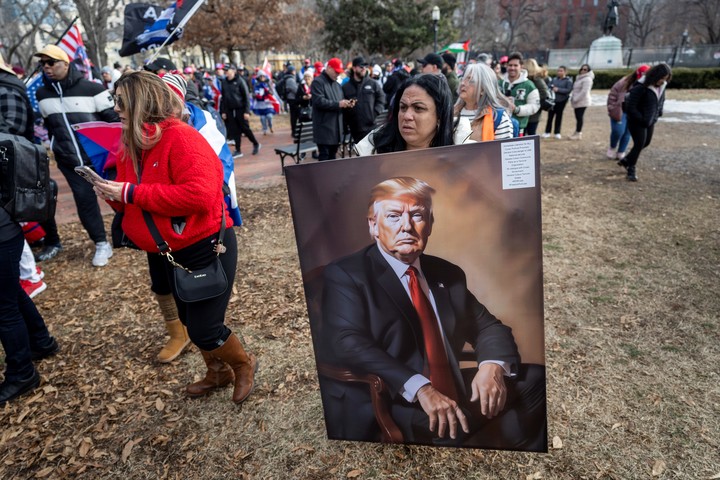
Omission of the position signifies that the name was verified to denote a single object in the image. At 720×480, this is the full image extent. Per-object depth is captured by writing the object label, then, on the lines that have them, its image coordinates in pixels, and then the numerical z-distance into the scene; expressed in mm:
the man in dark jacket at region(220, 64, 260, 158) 9227
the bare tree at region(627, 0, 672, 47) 48969
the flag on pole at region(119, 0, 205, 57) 3586
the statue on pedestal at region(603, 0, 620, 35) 29094
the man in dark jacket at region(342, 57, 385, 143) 7137
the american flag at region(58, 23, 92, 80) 5406
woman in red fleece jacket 2090
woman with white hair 3951
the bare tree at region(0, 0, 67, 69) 13941
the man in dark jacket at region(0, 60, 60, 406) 2641
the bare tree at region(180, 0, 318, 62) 21781
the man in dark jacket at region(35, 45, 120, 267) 4059
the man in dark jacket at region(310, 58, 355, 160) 6609
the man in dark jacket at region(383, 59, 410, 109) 8585
